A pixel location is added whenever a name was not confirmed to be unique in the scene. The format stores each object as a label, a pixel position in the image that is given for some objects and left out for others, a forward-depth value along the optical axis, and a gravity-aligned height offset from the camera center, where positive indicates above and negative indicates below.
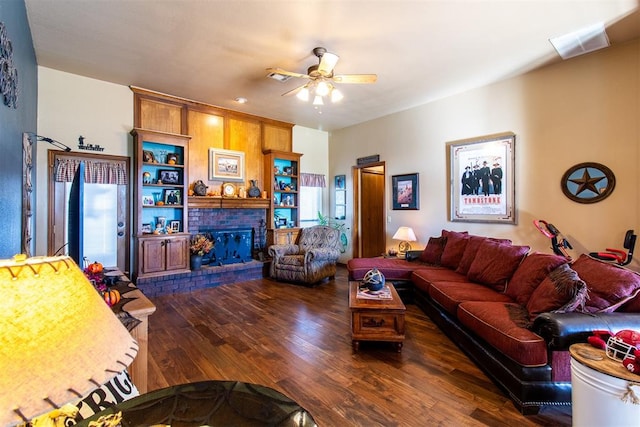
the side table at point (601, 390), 1.42 -0.92
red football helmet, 1.51 -0.71
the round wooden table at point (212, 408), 0.93 -0.66
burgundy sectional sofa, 1.88 -0.81
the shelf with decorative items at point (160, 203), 4.45 +0.14
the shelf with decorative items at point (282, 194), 5.93 +0.38
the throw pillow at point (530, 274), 2.50 -0.57
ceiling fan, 3.17 +1.53
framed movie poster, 4.12 +0.47
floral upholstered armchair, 4.99 -0.82
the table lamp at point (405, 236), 5.03 -0.45
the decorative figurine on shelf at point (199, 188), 5.10 +0.41
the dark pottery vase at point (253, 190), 5.74 +0.41
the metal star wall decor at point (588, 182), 3.33 +0.32
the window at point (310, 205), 6.88 +0.14
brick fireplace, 4.60 -0.90
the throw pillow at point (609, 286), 1.99 -0.54
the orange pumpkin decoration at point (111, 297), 1.75 -0.51
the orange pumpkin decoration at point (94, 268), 1.96 -0.38
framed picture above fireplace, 5.36 +0.87
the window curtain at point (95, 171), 4.05 +0.60
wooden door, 6.65 -0.08
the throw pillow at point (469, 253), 3.66 -0.54
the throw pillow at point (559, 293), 2.01 -0.60
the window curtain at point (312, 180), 6.73 +0.73
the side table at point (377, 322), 2.69 -1.04
